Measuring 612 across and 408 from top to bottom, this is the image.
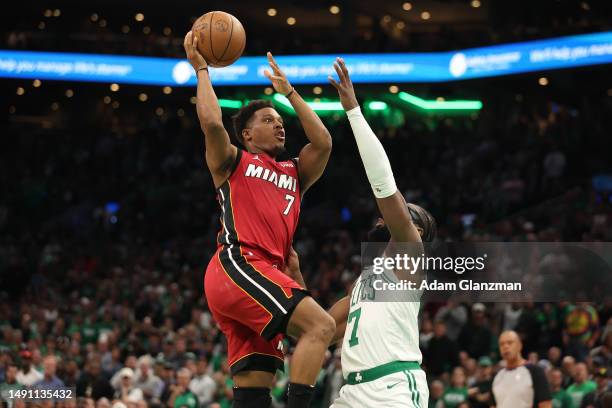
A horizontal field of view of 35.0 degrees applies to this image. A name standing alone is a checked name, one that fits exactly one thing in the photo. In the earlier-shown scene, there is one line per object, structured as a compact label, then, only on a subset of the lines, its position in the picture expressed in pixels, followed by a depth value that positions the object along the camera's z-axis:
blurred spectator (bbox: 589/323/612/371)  10.50
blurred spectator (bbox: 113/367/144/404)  12.02
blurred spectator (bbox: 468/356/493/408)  8.96
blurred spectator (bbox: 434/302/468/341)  13.44
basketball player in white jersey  4.38
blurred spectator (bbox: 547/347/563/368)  11.18
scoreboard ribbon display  20.89
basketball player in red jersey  4.81
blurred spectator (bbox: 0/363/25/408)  9.55
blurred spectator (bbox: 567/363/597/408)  9.84
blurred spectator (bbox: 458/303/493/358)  12.66
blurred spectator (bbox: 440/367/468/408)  10.85
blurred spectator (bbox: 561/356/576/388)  10.16
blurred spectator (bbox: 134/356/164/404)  12.77
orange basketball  5.29
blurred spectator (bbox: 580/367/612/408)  9.32
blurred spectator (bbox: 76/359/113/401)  12.41
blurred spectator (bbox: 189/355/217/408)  12.31
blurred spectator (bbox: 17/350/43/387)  11.93
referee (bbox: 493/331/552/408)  7.31
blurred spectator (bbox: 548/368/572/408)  9.97
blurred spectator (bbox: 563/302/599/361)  11.59
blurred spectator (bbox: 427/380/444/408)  11.06
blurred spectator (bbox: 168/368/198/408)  12.04
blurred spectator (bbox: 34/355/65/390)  11.52
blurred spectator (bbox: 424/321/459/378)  12.29
